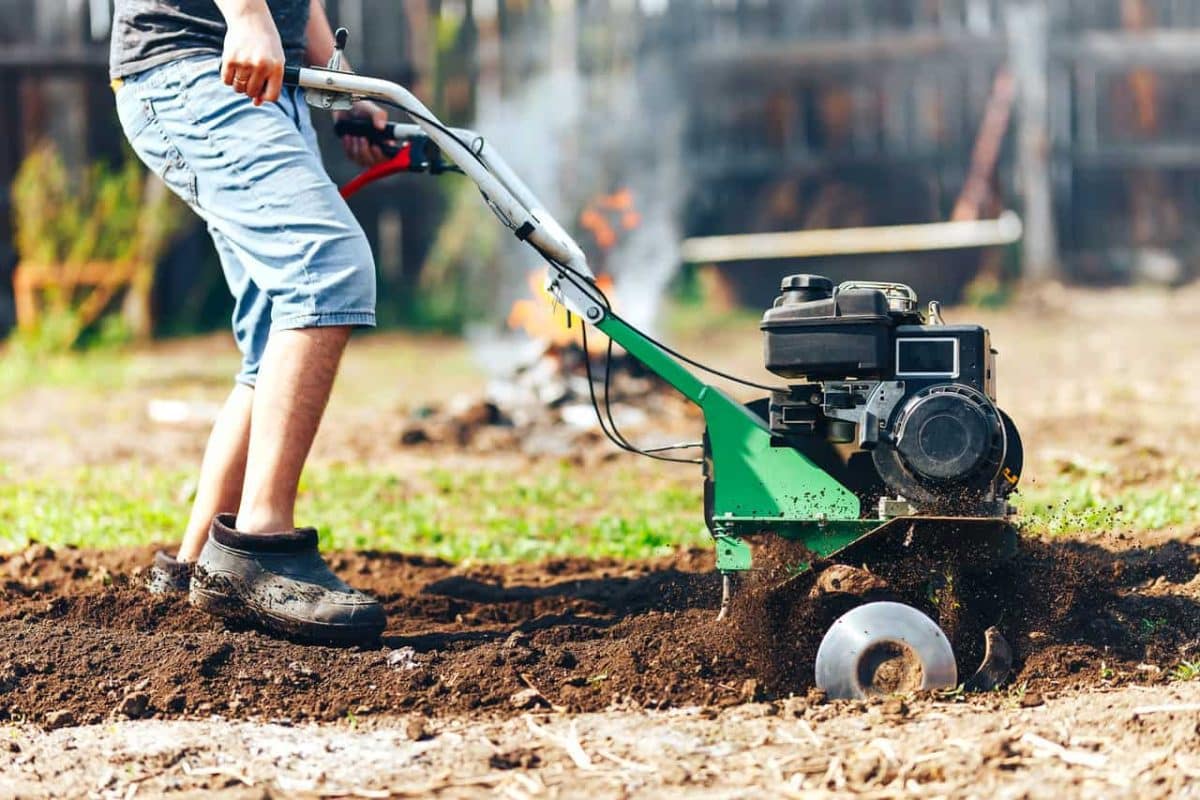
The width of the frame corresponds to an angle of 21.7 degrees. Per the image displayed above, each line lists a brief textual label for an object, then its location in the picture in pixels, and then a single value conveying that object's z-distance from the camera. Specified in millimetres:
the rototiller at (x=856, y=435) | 6172
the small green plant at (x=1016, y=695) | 5924
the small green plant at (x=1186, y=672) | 6261
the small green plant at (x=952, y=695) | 5986
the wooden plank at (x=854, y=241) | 25739
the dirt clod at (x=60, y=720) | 6071
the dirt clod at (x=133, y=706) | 6129
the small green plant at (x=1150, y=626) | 6806
